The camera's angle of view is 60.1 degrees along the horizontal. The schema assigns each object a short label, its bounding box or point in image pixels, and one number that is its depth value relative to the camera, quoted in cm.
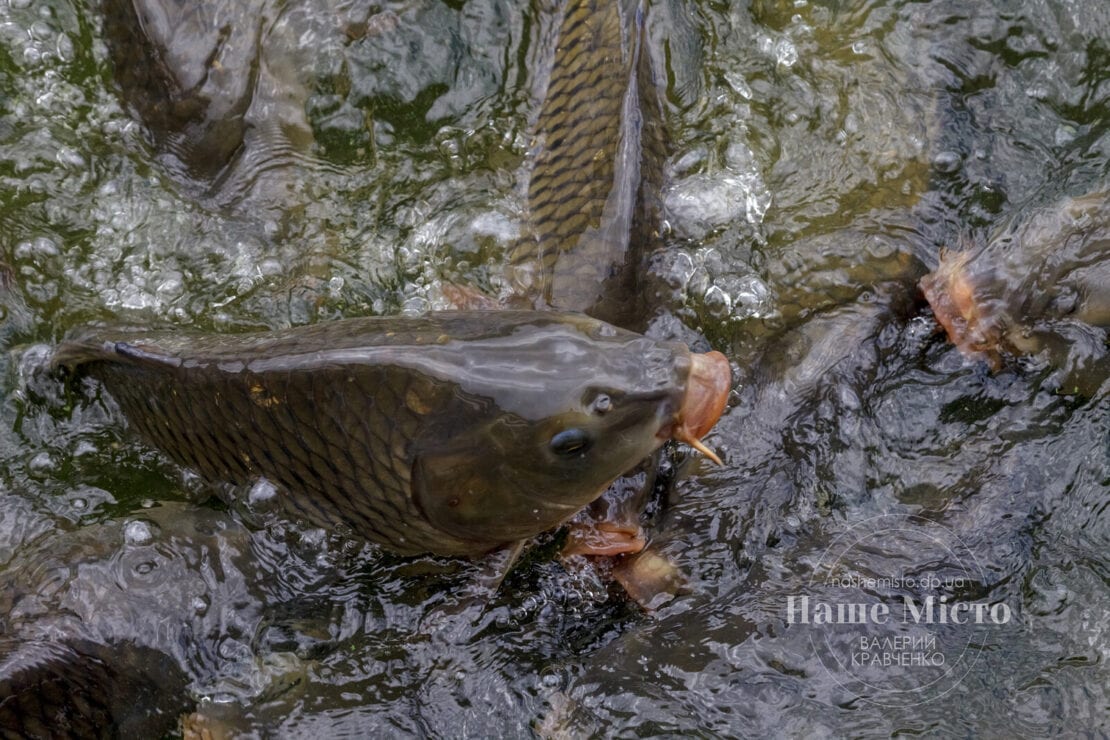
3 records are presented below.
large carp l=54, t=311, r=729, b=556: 236
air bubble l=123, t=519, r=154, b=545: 285
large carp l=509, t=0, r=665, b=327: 308
